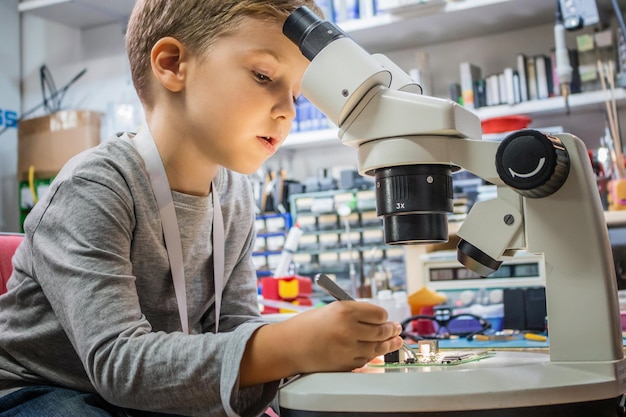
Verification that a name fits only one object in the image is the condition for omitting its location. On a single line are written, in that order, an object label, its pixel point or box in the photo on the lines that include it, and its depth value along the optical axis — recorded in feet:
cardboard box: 9.71
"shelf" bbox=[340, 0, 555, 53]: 7.86
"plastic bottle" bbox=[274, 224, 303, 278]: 5.46
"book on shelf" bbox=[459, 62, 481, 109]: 8.17
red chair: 2.93
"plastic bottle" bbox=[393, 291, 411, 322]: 4.64
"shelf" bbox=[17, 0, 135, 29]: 10.18
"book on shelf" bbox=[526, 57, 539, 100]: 7.93
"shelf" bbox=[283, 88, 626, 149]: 7.50
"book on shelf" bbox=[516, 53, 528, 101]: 7.95
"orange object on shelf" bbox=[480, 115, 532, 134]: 7.59
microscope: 1.59
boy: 1.72
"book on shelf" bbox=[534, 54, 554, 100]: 7.86
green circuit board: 1.78
